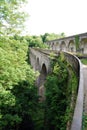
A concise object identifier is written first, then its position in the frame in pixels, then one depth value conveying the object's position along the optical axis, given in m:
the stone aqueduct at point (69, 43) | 19.98
